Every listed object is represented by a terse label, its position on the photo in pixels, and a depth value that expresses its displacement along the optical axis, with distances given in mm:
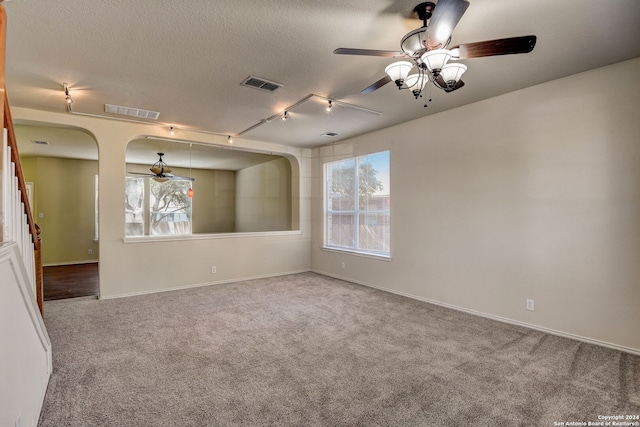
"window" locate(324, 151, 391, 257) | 5062
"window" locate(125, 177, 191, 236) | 4809
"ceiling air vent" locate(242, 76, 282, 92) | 3146
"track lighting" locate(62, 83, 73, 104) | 3225
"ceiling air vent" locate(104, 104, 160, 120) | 3936
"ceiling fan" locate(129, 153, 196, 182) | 5133
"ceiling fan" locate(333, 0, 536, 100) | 1643
